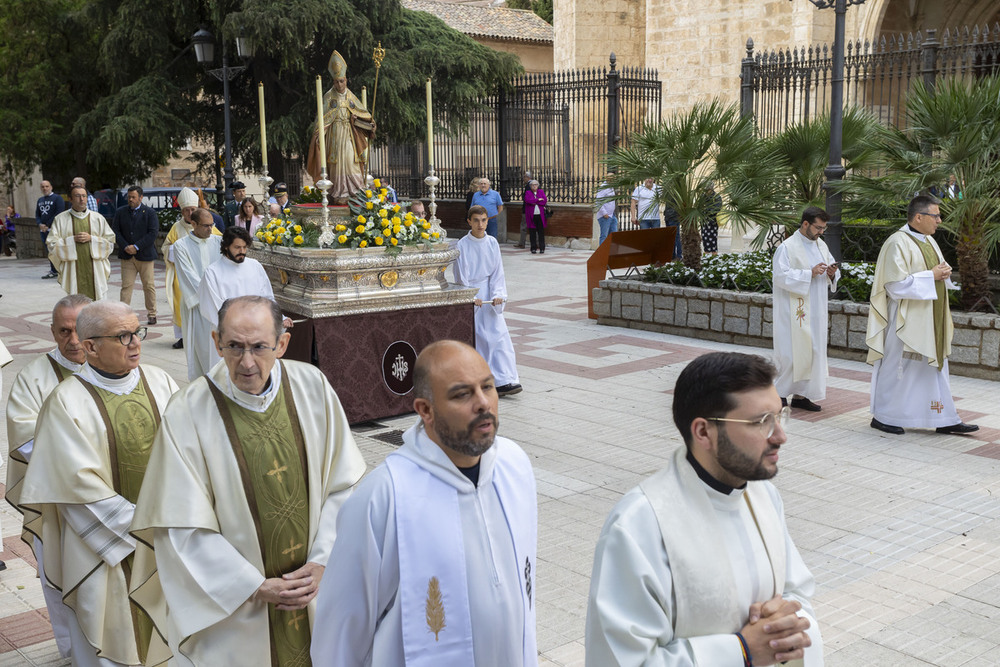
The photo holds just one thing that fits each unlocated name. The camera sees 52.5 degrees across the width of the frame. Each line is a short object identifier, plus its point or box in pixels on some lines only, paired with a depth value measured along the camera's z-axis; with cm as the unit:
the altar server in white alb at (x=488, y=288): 927
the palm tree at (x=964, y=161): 939
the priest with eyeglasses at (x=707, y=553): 218
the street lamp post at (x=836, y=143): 1105
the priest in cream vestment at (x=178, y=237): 1160
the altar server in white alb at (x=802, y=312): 862
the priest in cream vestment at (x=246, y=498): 305
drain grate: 793
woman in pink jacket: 2134
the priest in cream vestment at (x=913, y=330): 770
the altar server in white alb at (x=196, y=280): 830
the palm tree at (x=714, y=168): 1147
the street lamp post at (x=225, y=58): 1678
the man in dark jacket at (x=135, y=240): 1374
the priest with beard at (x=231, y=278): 741
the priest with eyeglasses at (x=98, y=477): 366
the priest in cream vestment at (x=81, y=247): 1202
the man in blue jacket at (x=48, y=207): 1883
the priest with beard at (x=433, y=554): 252
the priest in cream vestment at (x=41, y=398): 423
